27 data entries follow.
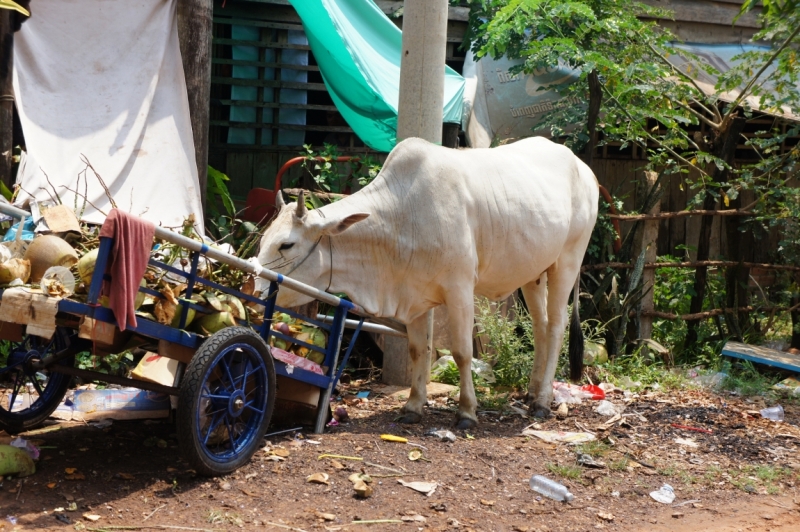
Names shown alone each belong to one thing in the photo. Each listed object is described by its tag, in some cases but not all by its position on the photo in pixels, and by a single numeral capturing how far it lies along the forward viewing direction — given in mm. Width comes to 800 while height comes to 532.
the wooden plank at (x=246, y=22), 8875
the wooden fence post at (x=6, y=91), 6352
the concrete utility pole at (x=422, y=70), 6477
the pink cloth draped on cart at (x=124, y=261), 3633
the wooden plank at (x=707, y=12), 10359
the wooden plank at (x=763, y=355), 7543
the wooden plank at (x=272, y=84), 8984
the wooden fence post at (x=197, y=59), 7031
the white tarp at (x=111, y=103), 6449
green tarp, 7594
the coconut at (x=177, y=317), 4227
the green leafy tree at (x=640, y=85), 7727
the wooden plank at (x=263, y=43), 8945
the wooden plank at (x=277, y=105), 9023
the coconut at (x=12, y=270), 3854
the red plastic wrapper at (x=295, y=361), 4812
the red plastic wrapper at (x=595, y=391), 6797
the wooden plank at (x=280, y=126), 9078
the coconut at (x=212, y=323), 4398
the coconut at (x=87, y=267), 3918
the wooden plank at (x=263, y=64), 8953
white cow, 5164
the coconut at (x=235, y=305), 4531
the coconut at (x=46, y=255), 4000
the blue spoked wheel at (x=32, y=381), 4676
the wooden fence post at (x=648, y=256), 8180
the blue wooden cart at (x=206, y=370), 3904
